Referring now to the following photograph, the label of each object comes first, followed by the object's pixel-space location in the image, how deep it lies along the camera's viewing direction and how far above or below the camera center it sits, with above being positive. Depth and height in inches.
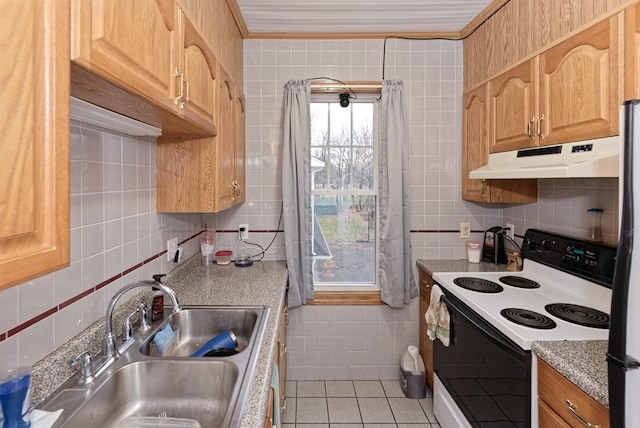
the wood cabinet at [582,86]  52.7 +19.9
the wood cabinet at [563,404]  40.7 -25.5
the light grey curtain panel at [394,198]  95.6 +1.7
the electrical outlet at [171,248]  77.8 -9.8
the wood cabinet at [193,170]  70.7 +7.2
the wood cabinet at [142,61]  29.0 +15.4
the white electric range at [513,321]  53.5 -19.6
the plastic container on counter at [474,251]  97.3 -13.5
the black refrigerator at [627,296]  30.6 -8.3
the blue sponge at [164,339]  52.0 -20.5
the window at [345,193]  103.7 +3.4
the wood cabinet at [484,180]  88.7 +6.3
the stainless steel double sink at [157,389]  38.9 -22.6
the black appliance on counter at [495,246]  95.4 -11.9
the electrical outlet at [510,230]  97.9 -7.5
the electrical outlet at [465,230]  102.1 -7.7
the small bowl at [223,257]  94.5 -14.2
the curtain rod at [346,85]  97.9 +33.8
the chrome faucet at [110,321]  45.7 -15.5
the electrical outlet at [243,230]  100.6 -7.3
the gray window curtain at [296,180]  94.8 +6.8
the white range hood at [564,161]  52.1 +7.5
